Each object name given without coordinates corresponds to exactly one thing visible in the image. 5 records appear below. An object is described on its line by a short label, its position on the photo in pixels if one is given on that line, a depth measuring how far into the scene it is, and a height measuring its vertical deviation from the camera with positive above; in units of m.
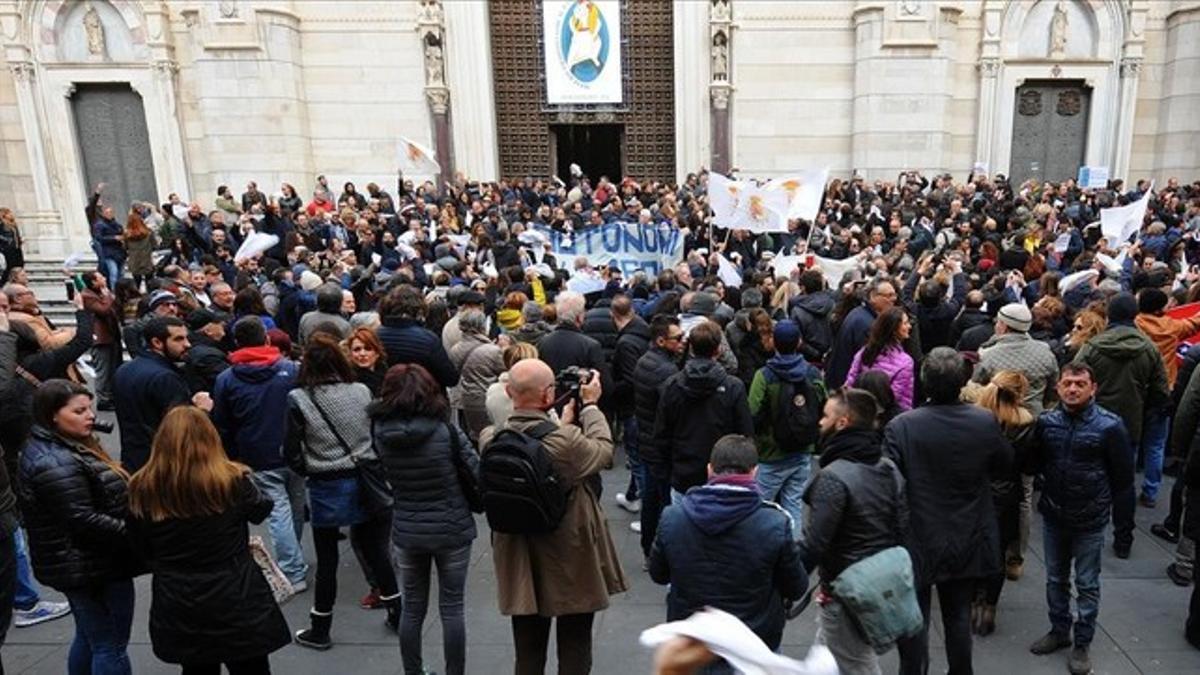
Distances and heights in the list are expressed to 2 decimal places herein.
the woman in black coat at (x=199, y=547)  3.08 -1.40
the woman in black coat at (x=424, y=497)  3.67 -1.47
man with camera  3.35 -1.60
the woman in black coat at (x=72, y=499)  3.29 -1.25
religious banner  18.52 +3.04
